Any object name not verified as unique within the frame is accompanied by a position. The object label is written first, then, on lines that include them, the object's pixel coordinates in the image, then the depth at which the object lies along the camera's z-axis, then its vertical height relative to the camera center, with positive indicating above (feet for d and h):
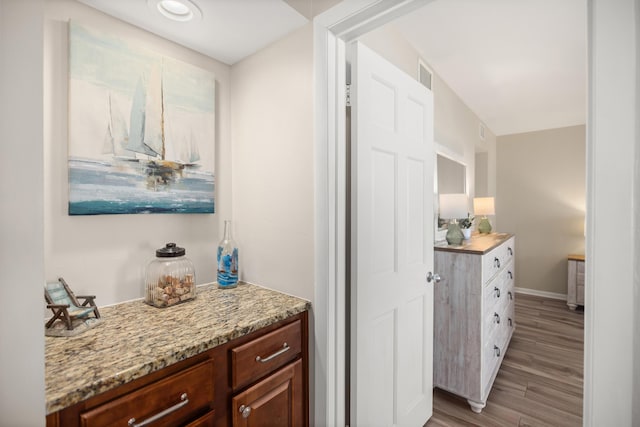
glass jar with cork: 3.87 -0.93
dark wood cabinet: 2.35 -1.76
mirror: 7.95 +0.99
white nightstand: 12.78 -3.14
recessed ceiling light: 3.71 +2.64
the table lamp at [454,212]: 7.39 -0.01
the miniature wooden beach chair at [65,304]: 3.03 -1.03
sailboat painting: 3.65 +1.14
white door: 4.31 -0.56
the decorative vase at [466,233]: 8.07 -0.59
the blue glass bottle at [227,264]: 4.71 -0.86
